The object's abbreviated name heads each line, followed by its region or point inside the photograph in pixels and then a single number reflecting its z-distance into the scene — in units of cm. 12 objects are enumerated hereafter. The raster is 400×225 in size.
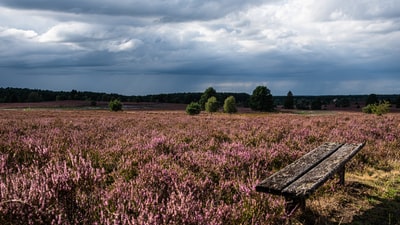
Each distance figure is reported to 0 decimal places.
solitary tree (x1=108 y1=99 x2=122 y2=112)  6085
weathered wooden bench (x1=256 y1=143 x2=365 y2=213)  314
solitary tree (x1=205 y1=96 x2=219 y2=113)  7362
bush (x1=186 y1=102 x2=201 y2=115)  5281
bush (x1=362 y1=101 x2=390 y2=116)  2754
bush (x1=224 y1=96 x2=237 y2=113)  6819
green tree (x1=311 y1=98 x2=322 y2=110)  9744
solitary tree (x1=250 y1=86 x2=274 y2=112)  8456
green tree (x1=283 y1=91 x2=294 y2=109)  10531
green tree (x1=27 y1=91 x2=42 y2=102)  11164
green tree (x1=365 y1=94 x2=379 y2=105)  9538
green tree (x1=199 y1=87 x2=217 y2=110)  9064
